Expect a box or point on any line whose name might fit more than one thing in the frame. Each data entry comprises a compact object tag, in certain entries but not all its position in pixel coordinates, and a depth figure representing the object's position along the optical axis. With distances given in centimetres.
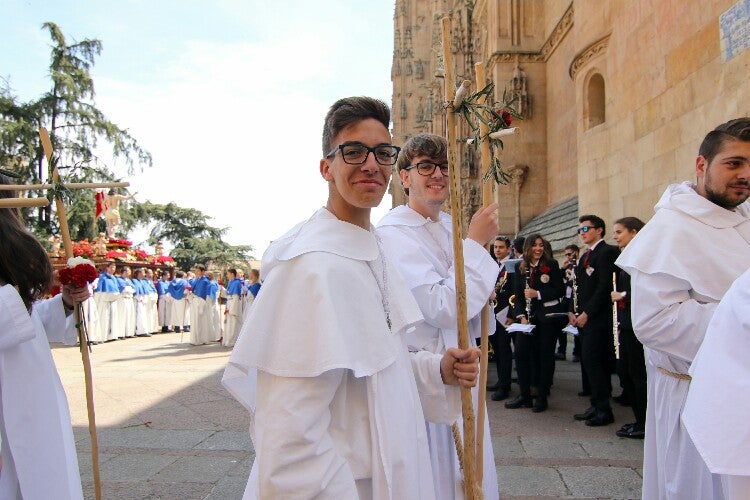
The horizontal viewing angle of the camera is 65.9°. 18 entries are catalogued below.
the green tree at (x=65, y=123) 2588
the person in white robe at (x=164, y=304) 2114
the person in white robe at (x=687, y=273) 253
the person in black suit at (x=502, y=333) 727
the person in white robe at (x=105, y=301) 1656
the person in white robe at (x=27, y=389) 211
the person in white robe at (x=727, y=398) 147
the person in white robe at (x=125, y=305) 1758
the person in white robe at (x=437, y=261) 251
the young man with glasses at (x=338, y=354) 150
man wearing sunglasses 577
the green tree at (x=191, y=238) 4416
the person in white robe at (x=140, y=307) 1877
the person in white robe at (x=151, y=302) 1956
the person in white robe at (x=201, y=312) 1620
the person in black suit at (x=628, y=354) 529
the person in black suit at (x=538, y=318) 655
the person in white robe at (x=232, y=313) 1570
